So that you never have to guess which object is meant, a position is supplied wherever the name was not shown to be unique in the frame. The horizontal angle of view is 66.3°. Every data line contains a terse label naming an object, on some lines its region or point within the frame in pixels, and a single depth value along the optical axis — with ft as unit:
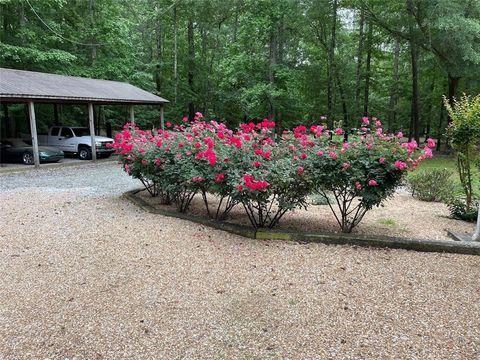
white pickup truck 52.44
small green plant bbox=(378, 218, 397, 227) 19.00
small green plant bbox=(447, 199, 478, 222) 20.90
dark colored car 46.14
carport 40.19
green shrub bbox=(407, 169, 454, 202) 26.27
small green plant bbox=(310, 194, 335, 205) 23.50
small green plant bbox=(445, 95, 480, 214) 18.98
